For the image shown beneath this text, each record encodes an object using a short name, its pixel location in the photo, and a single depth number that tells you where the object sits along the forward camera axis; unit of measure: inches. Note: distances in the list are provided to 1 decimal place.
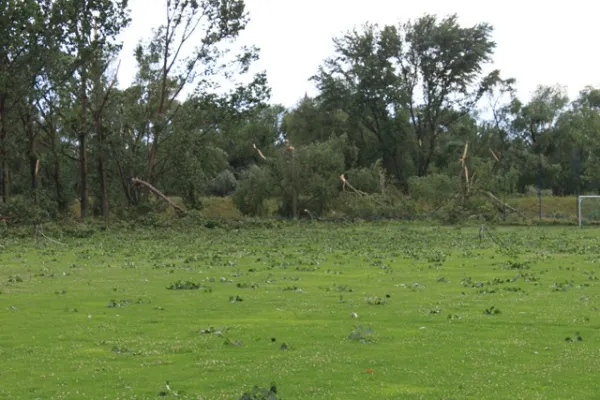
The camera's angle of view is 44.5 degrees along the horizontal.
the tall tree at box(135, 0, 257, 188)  2068.2
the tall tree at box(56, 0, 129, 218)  1744.6
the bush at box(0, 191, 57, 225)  1547.7
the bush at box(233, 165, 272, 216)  2055.0
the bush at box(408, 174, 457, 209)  2055.9
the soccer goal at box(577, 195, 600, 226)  1792.8
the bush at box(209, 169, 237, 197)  2771.7
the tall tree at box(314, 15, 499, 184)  2694.4
